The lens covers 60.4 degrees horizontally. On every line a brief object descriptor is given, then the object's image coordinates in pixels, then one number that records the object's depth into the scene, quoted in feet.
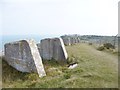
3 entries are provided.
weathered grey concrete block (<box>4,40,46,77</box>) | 22.23
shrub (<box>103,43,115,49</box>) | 47.14
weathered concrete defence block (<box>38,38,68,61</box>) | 31.45
